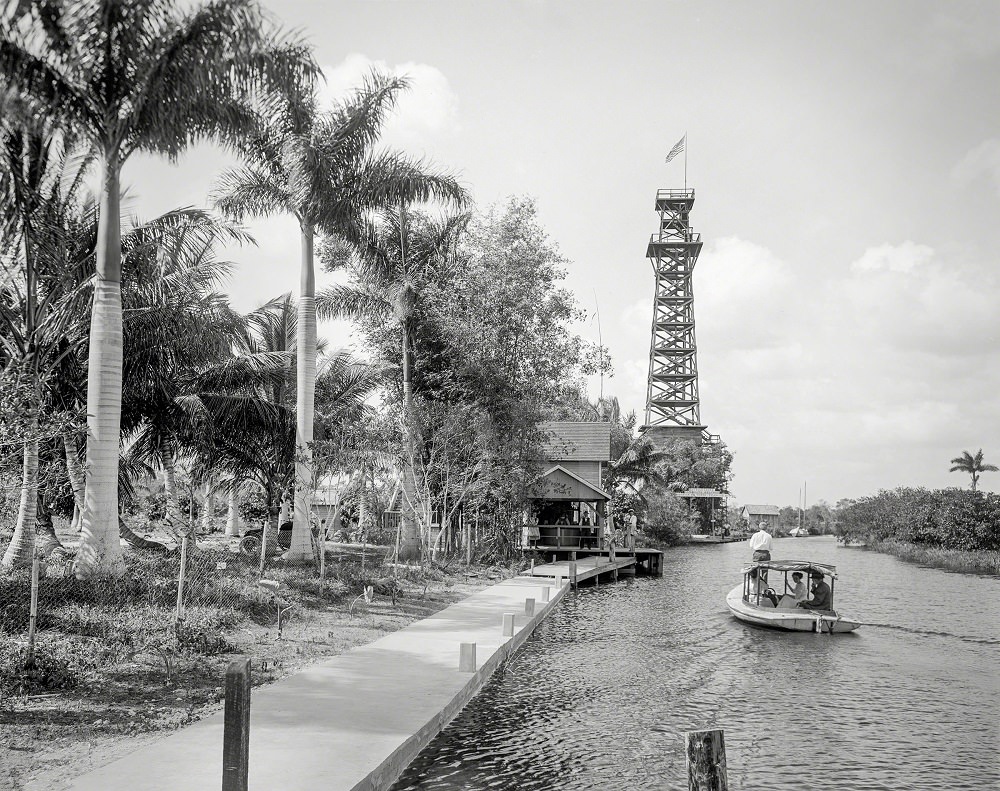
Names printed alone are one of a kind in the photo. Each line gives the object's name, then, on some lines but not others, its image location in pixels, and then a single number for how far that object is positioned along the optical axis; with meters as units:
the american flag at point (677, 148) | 107.88
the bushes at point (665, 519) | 64.31
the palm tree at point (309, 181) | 20.61
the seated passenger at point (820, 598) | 22.91
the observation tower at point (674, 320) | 116.62
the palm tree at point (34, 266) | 11.34
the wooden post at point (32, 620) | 9.59
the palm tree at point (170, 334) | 19.89
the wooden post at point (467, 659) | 12.42
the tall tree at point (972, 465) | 89.75
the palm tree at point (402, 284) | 29.75
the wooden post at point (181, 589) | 11.95
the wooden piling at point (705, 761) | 6.82
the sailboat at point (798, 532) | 126.38
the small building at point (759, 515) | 137.75
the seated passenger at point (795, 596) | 23.53
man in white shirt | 25.33
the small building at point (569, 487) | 38.88
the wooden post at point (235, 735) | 5.98
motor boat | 21.70
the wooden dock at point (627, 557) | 38.56
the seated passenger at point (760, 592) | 23.68
